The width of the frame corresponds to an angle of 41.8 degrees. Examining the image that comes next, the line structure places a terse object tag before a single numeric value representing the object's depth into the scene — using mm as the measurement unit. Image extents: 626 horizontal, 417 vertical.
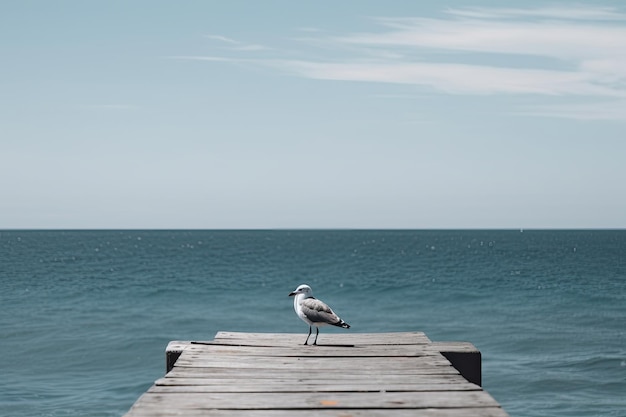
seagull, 9656
